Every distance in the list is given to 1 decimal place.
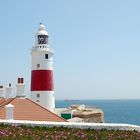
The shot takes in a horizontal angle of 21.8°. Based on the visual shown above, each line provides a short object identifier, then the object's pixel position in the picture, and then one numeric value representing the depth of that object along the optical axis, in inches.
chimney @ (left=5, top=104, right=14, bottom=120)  599.8
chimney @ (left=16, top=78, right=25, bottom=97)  833.7
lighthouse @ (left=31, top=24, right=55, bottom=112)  1099.3
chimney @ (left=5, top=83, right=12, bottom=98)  992.1
